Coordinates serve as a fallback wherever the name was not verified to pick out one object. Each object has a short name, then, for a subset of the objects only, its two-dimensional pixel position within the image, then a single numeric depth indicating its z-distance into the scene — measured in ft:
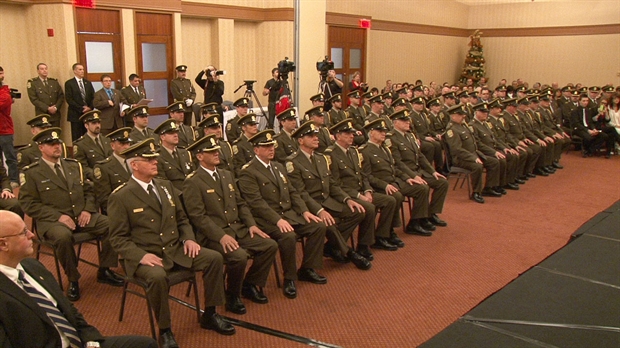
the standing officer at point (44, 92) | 25.53
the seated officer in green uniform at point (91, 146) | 16.92
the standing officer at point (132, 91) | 28.02
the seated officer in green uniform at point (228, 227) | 12.30
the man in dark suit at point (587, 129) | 33.65
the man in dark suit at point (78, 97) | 25.93
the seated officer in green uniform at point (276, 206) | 13.61
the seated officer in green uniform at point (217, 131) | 18.34
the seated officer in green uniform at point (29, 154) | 15.98
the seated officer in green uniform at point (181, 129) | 19.74
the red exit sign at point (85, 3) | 26.61
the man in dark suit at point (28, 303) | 6.87
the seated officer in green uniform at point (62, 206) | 12.68
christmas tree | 56.85
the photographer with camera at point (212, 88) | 29.30
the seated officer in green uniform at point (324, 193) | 15.20
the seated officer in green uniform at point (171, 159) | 15.96
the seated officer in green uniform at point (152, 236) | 11.00
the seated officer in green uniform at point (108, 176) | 14.57
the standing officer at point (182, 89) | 30.37
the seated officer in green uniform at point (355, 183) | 16.35
